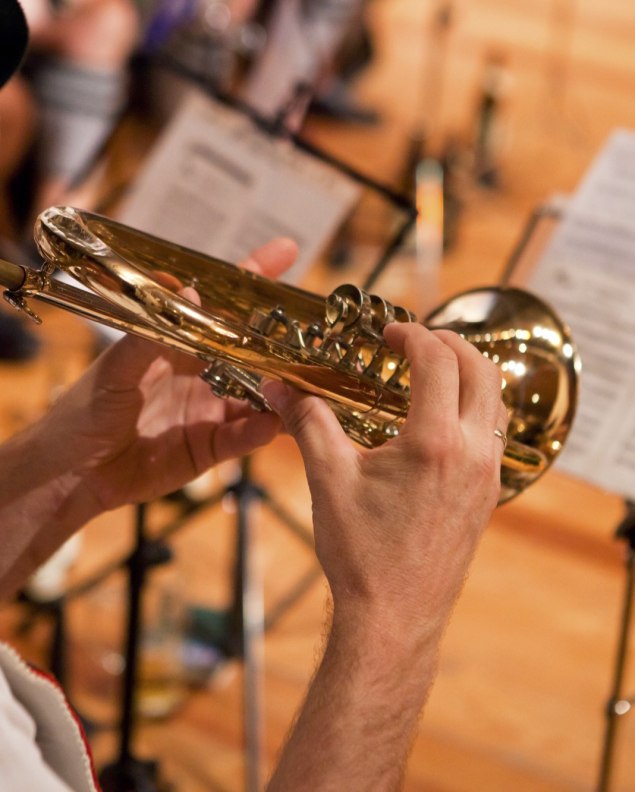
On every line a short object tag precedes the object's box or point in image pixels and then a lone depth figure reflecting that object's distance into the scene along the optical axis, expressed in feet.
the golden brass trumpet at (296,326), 5.73
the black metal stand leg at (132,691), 6.99
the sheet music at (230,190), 6.93
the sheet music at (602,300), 6.56
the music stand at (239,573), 6.95
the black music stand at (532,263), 6.80
